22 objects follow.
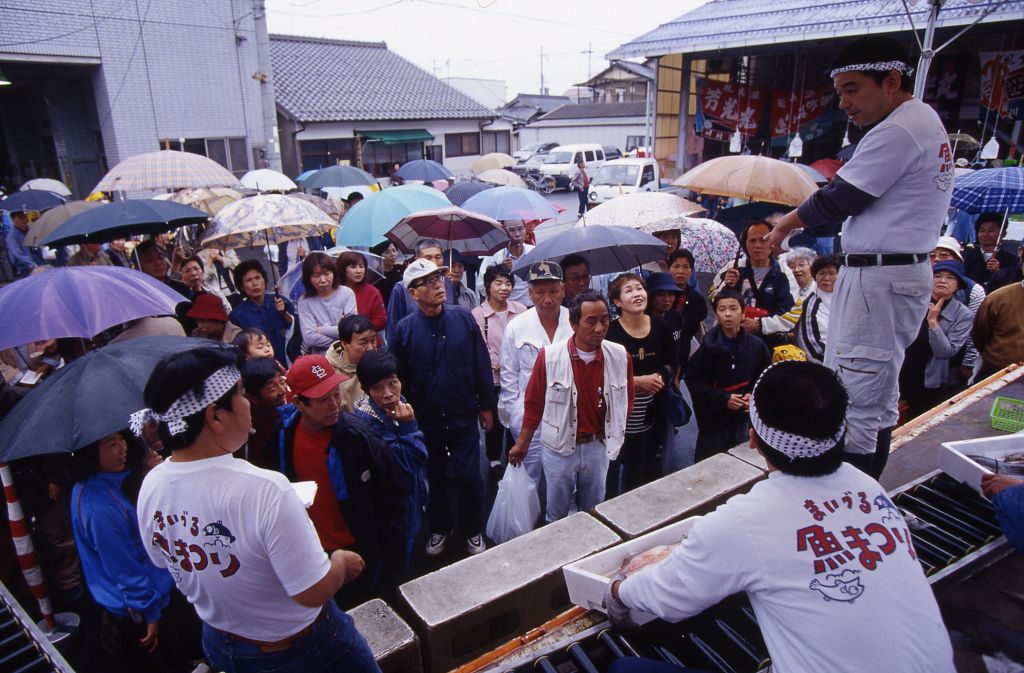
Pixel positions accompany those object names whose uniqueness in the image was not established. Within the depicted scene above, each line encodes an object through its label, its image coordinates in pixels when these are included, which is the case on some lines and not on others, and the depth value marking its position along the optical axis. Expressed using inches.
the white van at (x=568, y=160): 1077.1
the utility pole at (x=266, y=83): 665.0
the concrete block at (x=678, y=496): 145.5
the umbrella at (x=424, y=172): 601.5
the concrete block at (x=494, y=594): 119.7
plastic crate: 178.9
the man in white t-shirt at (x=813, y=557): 71.6
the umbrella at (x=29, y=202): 412.4
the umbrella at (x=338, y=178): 477.4
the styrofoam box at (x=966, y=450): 143.4
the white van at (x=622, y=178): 721.6
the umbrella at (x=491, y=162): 729.0
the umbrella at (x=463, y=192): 434.8
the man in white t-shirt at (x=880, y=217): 108.5
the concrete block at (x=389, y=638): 111.3
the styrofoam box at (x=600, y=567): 103.6
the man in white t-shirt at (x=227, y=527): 77.4
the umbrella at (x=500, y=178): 592.1
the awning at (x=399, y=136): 962.1
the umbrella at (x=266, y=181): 461.1
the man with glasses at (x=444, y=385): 172.7
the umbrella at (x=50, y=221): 298.8
